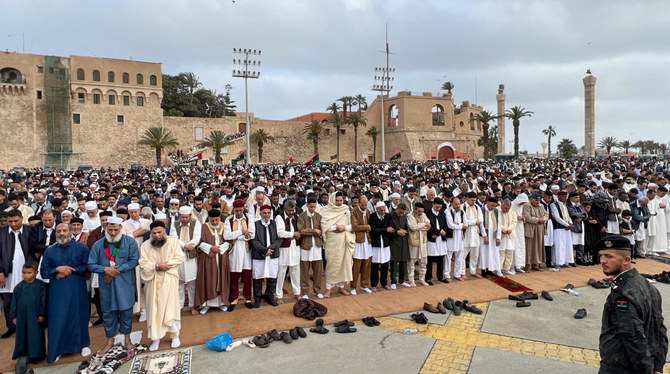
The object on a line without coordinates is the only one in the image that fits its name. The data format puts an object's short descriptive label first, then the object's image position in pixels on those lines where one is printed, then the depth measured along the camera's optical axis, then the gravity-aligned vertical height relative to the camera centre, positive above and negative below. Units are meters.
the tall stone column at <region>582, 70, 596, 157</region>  42.53 +6.60
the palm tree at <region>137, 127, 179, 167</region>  34.28 +3.59
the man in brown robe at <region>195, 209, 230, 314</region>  5.54 -1.27
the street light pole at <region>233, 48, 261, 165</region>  28.59 +8.13
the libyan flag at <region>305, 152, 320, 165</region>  23.22 +1.04
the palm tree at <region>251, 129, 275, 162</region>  42.94 +4.61
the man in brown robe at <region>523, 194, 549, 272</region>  7.52 -1.11
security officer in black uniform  2.52 -1.02
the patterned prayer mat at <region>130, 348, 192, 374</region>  4.03 -2.00
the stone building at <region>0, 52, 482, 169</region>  36.84 +6.54
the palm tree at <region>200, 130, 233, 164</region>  36.81 +3.58
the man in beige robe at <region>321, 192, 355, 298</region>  6.34 -1.14
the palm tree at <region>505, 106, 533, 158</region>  36.28 +5.34
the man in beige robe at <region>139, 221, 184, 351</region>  4.49 -1.22
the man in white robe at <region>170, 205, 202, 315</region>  5.47 -0.85
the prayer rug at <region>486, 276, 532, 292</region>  6.52 -1.95
